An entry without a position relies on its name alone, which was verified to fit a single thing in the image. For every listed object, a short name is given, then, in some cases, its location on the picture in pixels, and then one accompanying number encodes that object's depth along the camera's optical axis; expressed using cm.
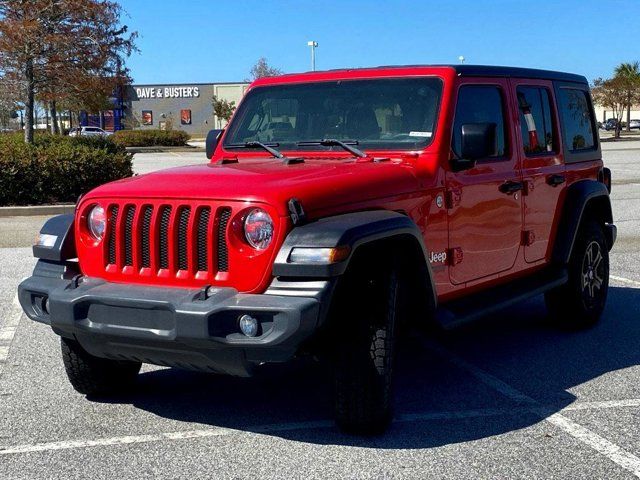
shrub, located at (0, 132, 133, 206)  1584
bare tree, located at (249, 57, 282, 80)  7594
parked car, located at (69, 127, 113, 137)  6205
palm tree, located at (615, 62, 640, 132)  6712
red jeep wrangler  418
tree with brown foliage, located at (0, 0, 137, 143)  2330
